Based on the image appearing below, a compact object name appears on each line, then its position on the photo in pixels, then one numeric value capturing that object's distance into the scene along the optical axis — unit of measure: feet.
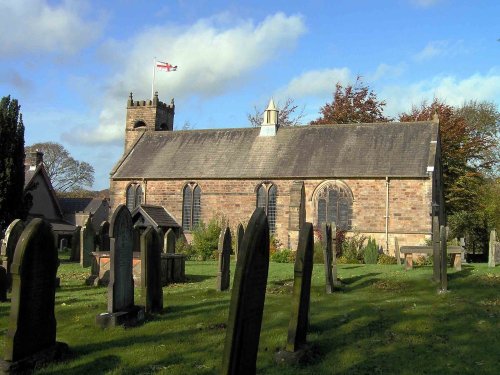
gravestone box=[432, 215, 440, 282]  45.91
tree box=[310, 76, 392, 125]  157.79
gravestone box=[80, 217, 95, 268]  70.28
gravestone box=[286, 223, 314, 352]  23.30
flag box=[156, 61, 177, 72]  141.18
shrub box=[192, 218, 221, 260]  102.11
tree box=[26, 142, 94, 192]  213.30
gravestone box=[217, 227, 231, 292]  44.47
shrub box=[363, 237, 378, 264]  88.17
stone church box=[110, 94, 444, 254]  96.48
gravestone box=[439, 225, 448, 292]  42.89
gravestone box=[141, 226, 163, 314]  32.22
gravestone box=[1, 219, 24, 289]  42.60
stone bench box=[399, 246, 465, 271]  61.87
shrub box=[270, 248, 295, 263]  92.27
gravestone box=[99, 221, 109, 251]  70.74
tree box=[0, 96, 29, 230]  92.79
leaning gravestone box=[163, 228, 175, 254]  61.16
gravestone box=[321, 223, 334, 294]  42.70
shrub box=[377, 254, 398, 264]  87.81
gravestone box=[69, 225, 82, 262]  82.42
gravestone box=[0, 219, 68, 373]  20.93
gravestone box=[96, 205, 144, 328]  28.94
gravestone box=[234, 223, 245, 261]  52.58
